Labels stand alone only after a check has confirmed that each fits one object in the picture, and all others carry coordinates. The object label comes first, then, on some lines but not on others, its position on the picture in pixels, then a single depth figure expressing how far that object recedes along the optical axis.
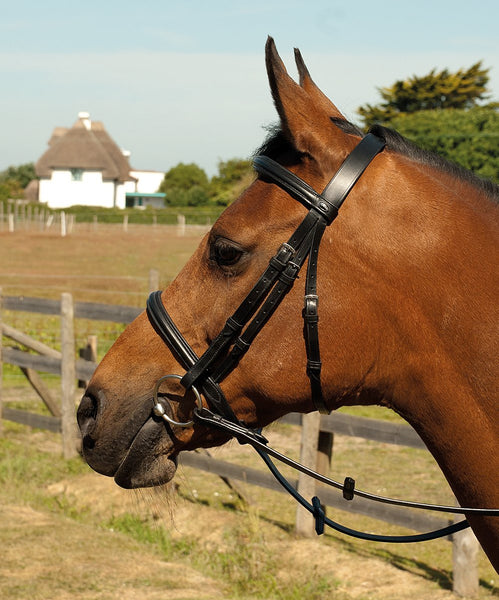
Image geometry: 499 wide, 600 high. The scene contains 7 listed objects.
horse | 2.13
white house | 76.44
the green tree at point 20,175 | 96.41
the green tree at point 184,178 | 83.25
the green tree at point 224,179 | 51.94
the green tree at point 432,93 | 35.70
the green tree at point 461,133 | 24.17
